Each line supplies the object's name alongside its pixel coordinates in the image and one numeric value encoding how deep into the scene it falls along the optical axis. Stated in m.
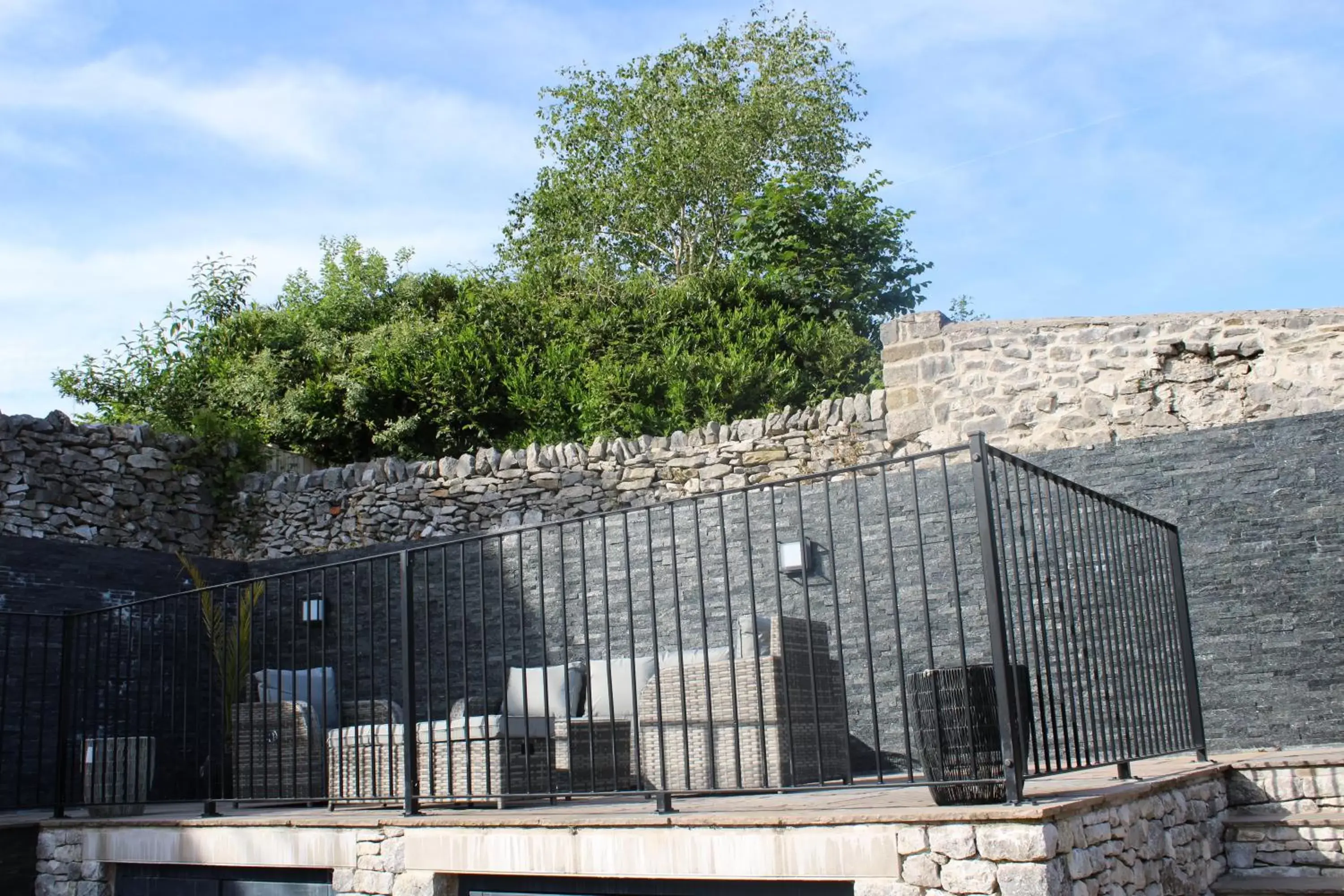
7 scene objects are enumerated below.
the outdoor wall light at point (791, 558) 7.04
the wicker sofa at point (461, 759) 4.46
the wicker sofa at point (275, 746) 5.61
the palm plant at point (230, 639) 7.24
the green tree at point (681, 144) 18.77
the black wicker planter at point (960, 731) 3.20
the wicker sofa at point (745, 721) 5.04
